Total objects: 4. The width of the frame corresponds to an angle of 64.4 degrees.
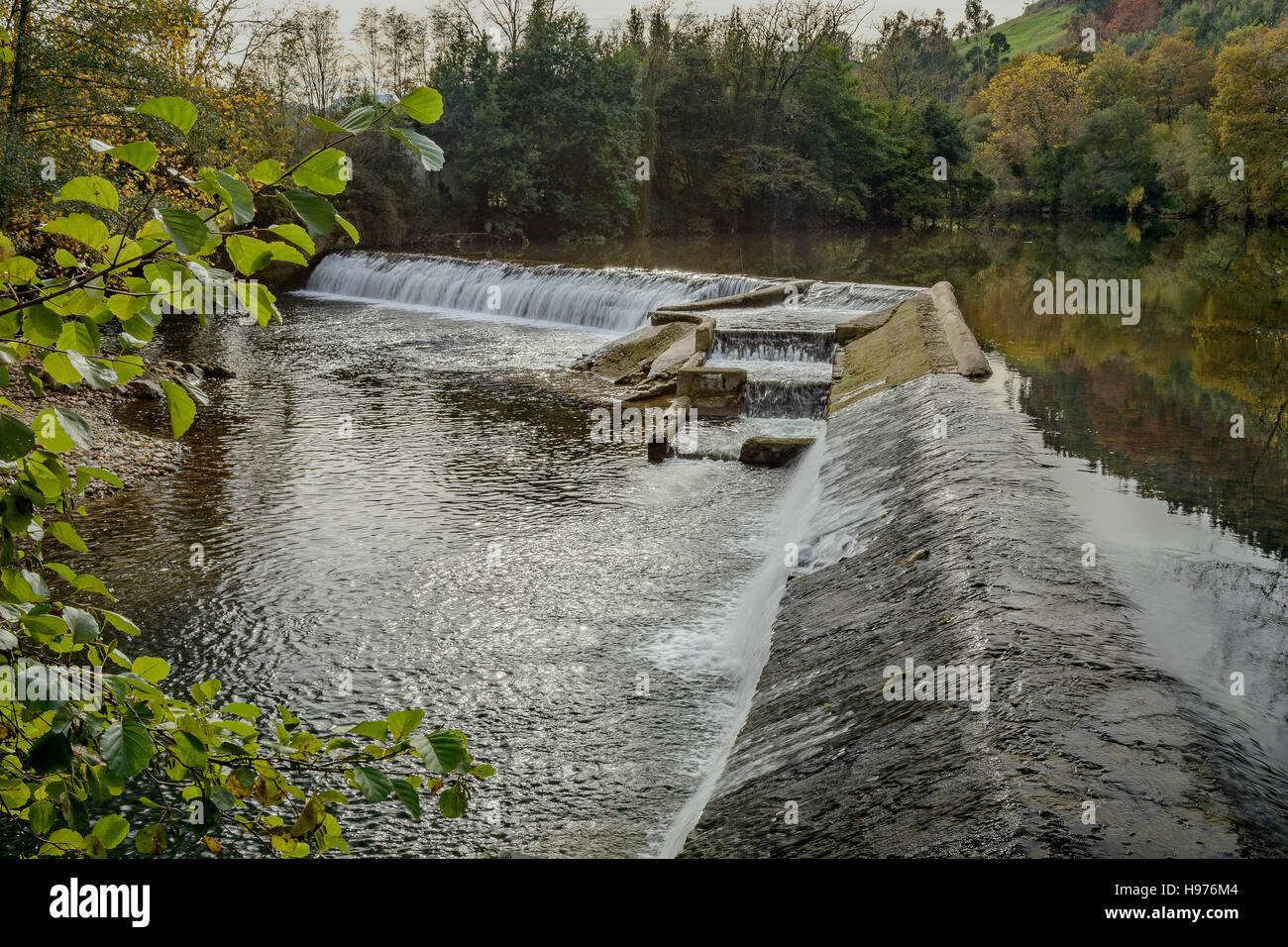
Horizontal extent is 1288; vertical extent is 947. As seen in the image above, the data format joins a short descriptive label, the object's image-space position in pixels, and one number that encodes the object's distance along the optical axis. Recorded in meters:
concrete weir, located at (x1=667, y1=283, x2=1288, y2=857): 3.76
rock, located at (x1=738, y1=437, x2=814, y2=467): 12.42
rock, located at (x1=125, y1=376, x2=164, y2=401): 15.71
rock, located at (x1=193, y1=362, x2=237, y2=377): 17.69
